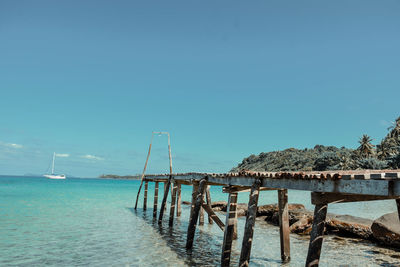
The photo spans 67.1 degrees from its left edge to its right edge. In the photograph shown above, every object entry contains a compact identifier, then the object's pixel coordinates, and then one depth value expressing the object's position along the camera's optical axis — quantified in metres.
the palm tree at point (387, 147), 55.72
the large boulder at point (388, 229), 11.02
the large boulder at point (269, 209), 19.31
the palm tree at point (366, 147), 59.28
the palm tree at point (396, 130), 56.96
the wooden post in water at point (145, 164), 26.28
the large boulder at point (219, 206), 24.57
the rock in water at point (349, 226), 12.76
